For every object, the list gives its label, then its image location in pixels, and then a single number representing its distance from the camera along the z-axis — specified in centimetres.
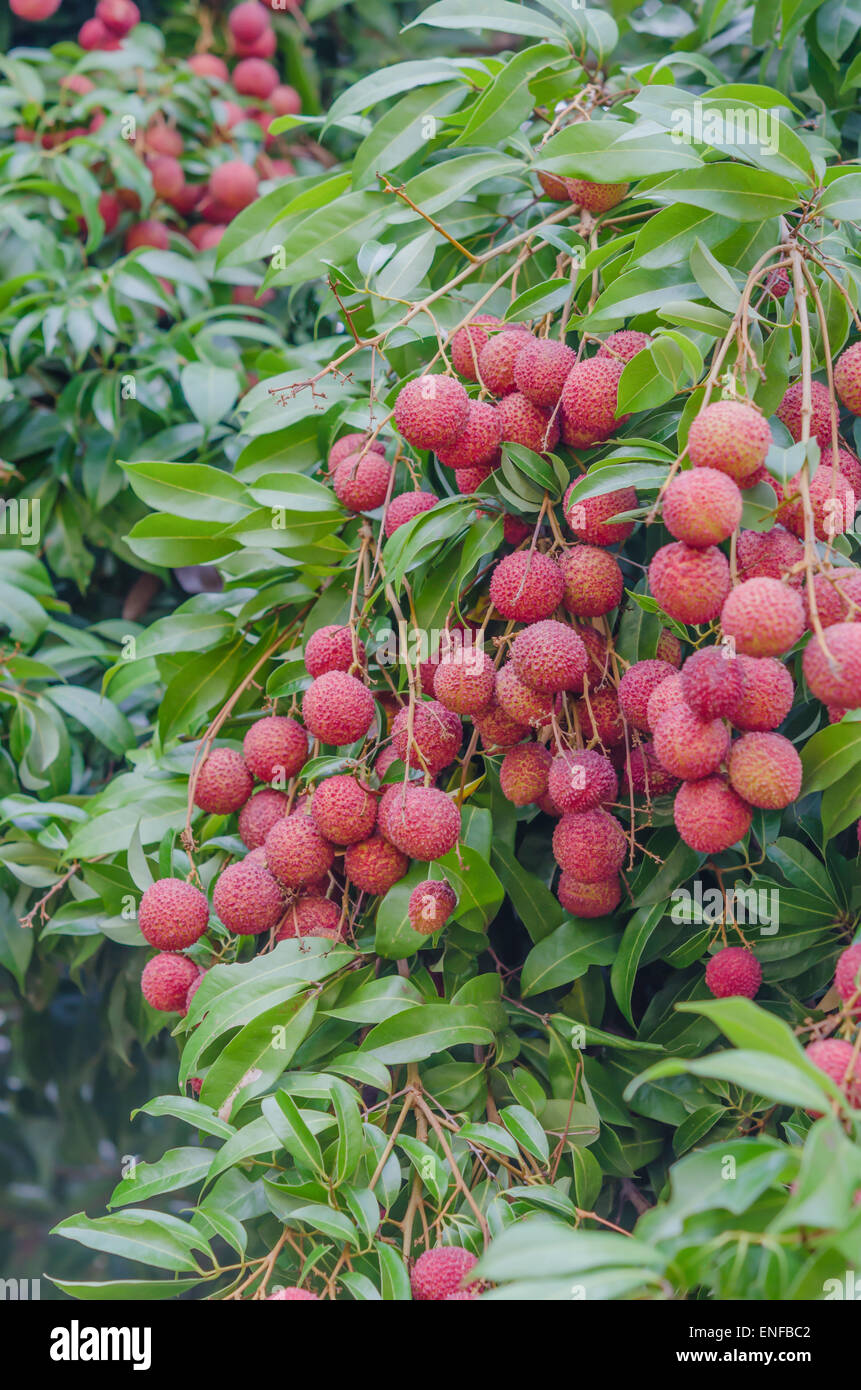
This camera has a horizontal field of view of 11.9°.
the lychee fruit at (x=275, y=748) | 190
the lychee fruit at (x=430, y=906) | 182
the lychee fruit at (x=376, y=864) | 185
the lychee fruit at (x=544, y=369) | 181
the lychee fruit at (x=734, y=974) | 180
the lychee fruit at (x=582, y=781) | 180
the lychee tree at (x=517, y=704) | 173
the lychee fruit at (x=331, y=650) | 188
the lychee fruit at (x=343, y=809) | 183
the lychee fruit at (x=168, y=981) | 189
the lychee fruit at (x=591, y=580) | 180
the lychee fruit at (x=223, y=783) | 192
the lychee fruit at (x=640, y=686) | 178
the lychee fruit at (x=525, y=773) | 183
